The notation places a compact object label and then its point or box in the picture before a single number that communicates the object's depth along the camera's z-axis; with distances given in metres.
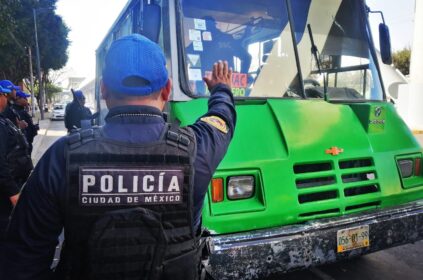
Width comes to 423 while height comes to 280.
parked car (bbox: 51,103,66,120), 34.84
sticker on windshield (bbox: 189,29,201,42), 3.54
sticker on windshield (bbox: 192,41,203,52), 3.54
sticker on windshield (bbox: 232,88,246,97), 3.62
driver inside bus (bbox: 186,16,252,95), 3.53
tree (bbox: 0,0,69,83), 24.08
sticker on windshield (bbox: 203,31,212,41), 3.59
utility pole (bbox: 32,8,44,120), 25.20
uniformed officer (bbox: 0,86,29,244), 3.20
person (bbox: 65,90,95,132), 7.91
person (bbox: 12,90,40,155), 6.24
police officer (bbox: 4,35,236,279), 1.42
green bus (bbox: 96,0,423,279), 2.84
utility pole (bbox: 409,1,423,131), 17.50
